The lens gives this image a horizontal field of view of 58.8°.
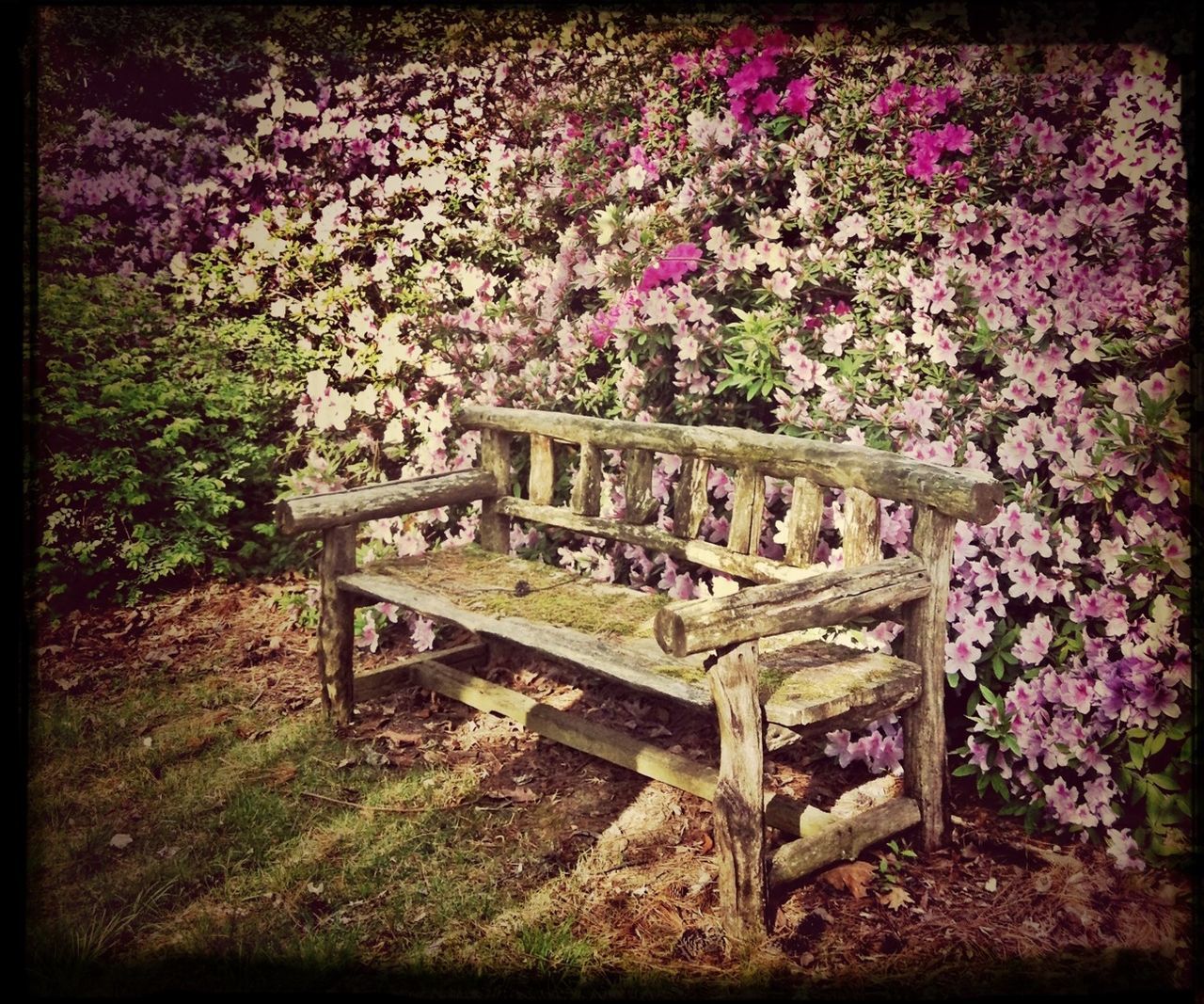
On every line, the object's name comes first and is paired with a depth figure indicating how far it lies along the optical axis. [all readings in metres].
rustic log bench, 2.60
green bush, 4.70
